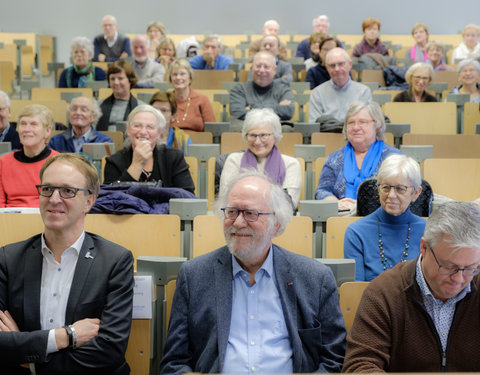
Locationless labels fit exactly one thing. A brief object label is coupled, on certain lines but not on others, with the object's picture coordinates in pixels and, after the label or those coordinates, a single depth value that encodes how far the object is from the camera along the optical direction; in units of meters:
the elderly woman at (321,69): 5.76
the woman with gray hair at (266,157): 3.29
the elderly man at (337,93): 4.59
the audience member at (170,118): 3.85
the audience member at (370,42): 7.38
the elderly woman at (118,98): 4.50
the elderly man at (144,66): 6.04
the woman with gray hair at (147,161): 3.13
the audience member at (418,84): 4.86
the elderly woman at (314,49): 6.68
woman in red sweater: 3.04
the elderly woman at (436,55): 6.74
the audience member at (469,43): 7.63
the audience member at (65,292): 1.85
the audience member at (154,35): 7.47
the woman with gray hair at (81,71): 5.77
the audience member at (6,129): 4.02
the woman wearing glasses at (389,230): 2.36
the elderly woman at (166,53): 6.55
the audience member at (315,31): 7.58
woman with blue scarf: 3.30
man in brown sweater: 1.67
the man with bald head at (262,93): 4.64
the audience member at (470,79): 5.23
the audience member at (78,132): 3.90
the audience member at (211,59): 6.61
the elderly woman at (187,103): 4.56
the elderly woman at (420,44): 7.52
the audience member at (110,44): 7.41
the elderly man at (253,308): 1.79
